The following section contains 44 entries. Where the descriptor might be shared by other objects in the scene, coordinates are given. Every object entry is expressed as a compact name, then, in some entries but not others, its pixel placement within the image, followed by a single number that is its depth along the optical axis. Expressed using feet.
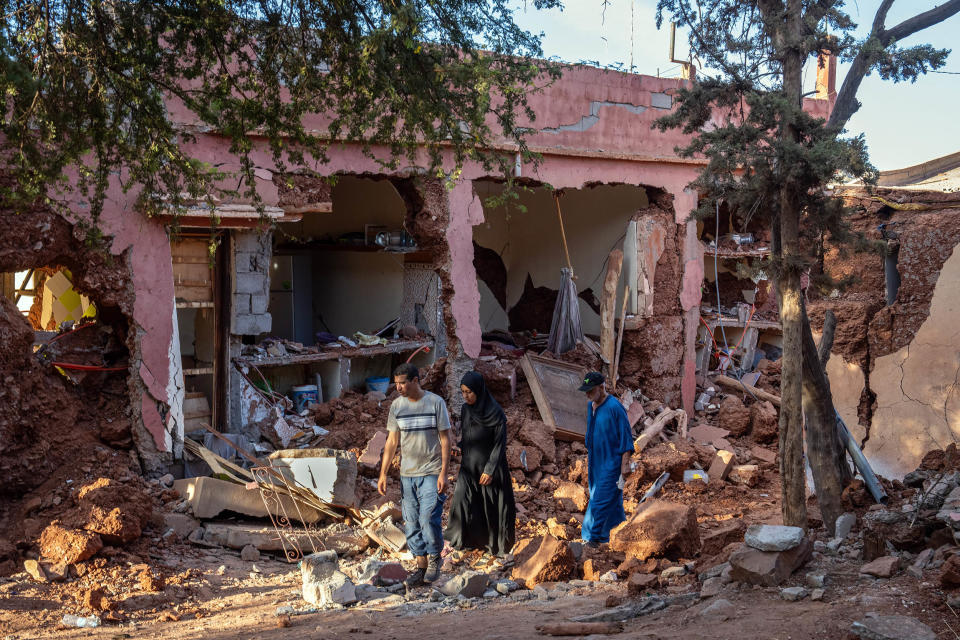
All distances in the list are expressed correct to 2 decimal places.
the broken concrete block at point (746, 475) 37.11
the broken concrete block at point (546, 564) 21.31
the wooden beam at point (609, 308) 42.78
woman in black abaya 24.29
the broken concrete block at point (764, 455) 39.83
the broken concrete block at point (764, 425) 42.16
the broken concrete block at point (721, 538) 21.52
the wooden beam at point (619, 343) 42.91
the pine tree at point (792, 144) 19.76
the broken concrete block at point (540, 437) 36.14
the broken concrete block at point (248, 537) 26.81
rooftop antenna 46.50
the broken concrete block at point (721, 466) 37.29
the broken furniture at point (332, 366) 38.06
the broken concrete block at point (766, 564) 16.65
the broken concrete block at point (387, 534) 26.45
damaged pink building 30.73
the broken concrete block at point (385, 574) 22.00
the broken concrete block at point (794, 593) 15.89
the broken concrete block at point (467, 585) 20.61
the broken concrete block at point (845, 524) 20.57
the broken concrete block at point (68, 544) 23.50
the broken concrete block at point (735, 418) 42.65
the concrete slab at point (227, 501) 27.58
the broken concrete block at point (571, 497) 32.48
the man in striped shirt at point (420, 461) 21.65
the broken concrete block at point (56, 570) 22.97
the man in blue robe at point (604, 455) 24.40
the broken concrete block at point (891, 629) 12.94
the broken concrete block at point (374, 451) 32.59
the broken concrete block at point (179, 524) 26.84
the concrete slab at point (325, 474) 28.19
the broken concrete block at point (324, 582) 20.45
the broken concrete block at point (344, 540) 26.89
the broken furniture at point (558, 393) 38.29
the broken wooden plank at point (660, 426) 39.00
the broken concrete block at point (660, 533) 21.71
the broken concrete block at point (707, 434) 41.86
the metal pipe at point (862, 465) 21.74
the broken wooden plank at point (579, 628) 16.06
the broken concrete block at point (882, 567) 16.37
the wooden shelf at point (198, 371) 34.01
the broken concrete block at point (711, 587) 17.19
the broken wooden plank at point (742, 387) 45.60
